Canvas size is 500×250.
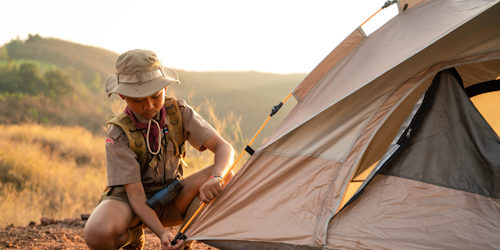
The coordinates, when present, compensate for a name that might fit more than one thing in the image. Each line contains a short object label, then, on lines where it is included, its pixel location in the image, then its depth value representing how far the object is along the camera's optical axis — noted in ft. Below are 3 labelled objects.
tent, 6.27
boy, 6.29
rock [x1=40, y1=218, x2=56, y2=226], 10.78
